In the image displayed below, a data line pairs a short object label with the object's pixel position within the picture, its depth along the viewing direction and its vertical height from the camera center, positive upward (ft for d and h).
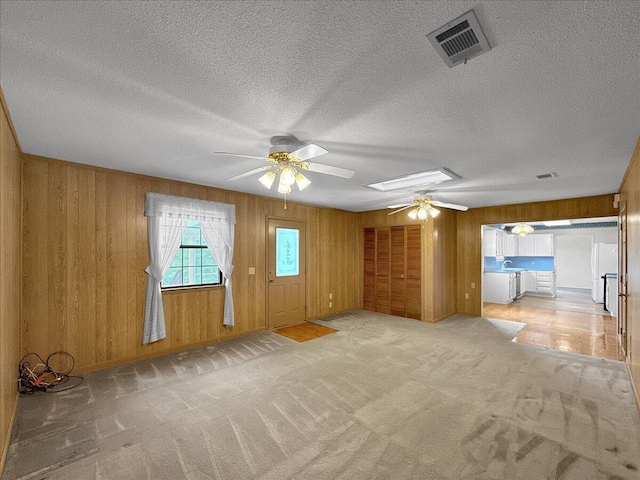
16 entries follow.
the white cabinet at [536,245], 31.37 -0.46
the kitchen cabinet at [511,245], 31.48 -0.46
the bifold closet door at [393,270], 20.52 -2.20
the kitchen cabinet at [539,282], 29.68 -4.41
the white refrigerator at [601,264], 24.32 -2.00
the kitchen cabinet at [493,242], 27.76 -0.09
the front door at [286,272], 17.83 -1.99
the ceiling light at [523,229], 28.56 +1.22
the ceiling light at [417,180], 11.91 +2.82
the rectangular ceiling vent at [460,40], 4.11 +3.08
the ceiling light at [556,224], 27.92 +1.67
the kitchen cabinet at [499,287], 26.07 -4.26
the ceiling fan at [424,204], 15.48 +2.04
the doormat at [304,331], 16.06 -5.34
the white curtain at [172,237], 12.82 +0.26
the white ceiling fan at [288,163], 7.77 +2.31
